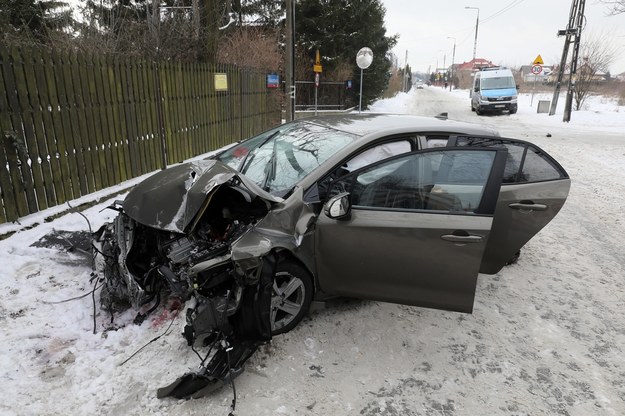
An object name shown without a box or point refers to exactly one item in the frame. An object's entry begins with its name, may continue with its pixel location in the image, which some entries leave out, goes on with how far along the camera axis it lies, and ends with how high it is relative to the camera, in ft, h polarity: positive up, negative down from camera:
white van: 78.12 -0.33
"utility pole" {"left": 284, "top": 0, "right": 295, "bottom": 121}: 41.96 +3.15
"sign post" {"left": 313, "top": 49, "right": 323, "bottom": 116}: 51.27 +2.38
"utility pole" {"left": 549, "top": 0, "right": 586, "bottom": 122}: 68.28 +8.35
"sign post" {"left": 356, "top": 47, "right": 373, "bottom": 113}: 50.85 +3.66
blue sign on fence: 44.12 +0.82
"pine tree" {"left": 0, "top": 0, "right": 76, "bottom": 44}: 46.50 +8.96
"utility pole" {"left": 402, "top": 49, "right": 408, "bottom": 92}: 221.62 +1.98
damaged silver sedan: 9.04 -3.50
